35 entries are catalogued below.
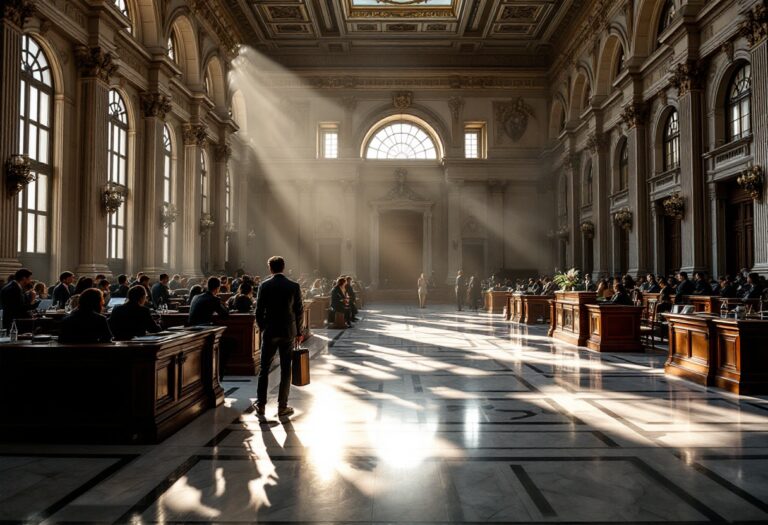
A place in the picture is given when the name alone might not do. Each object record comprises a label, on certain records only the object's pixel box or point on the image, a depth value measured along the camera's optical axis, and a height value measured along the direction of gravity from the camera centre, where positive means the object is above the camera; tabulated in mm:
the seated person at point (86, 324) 5086 -365
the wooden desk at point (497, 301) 22453 -809
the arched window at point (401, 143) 30828 +7631
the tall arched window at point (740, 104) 13578 +4385
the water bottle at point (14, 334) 5335 -477
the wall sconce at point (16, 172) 10531 +2103
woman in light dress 24969 -406
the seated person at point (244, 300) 8953 -278
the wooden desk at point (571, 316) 11797 -813
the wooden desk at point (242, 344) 8586 -945
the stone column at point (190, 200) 19969 +2996
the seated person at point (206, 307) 7254 -311
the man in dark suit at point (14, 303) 8391 -282
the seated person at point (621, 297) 11130 -338
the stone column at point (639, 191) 18578 +2963
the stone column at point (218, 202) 23422 +3413
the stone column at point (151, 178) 16844 +3195
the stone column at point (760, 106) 12320 +3880
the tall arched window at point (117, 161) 15289 +3420
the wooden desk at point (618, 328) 10945 -943
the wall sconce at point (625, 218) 19297 +2152
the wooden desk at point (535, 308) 17312 -853
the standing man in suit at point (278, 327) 5910 -469
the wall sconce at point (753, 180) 12461 +2204
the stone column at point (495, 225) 29688 +2980
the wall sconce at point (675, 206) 15656 +2070
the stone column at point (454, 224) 29625 +3035
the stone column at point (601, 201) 21844 +3134
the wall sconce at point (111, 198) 13883 +2126
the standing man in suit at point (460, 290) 23188 -371
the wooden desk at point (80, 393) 4883 -958
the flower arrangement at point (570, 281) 13633 -16
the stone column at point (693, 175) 15148 +2865
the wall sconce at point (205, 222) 21311 +2321
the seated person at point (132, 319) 5879 -373
